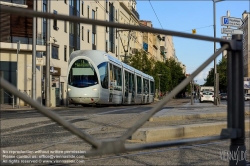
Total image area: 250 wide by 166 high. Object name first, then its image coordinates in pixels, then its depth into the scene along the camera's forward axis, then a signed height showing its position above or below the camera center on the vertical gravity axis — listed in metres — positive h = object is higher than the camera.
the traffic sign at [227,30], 16.24 +2.68
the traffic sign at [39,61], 26.78 +2.11
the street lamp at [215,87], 26.50 +0.13
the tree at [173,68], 81.46 +5.15
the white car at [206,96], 44.38 -0.92
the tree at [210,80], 104.04 +2.79
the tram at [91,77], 21.23 +0.71
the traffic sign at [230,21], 16.58 +3.17
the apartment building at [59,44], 29.38 +4.62
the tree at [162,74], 64.21 +2.78
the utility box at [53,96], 27.96 -0.57
